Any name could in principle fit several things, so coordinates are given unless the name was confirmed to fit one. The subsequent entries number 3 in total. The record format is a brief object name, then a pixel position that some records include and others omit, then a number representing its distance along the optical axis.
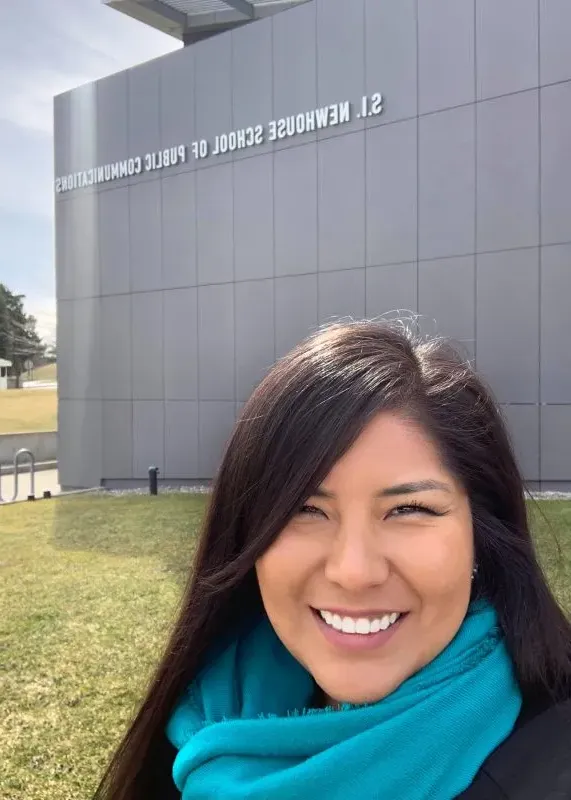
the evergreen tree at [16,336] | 44.66
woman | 1.07
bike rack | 12.41
